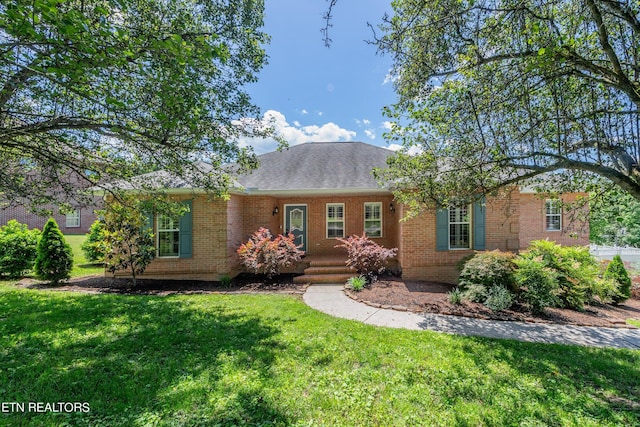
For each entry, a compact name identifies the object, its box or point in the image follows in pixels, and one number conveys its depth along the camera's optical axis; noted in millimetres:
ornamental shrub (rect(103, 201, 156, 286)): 7941
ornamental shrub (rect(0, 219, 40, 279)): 8891
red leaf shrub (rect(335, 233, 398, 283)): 8617
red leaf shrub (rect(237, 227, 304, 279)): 8766
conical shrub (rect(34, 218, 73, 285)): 8273
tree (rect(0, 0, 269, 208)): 3041
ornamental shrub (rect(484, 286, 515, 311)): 6062
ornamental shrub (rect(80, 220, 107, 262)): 11477
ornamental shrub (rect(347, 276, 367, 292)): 7555
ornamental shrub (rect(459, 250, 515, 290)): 6594
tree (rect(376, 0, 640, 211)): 3646
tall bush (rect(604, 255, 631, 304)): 7250
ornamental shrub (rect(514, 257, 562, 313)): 5953
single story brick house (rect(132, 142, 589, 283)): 8734
